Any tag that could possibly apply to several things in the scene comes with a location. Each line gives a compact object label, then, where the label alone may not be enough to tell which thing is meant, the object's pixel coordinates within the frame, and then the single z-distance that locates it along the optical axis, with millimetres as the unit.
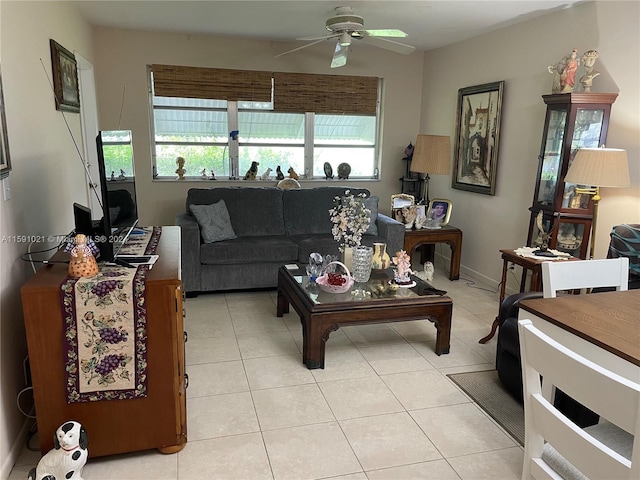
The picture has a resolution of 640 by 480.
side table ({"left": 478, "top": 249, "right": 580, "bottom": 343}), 3213
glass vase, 3250
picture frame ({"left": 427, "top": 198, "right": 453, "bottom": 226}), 4895
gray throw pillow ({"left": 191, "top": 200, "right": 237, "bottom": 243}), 4121
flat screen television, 2139
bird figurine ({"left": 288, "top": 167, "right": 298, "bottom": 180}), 5617
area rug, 2367
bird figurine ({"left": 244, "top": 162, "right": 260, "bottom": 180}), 5527
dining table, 1494
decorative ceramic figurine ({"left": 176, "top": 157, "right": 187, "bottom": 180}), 5340
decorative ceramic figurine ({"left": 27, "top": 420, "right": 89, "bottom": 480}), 1791
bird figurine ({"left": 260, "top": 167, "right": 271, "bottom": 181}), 5605
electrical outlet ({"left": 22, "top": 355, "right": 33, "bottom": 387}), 2197
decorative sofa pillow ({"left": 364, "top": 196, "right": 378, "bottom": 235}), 4648
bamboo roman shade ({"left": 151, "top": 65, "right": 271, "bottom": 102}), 5121
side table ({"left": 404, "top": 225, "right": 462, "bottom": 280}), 4648
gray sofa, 4070
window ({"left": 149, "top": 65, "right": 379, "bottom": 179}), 5266
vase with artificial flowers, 3287
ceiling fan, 3662
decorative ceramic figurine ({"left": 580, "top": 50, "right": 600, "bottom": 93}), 3252
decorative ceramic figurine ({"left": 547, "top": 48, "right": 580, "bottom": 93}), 3332
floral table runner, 1860
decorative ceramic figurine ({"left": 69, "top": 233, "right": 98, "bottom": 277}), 1944
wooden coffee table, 2848
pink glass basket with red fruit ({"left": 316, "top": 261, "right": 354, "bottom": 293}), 3037
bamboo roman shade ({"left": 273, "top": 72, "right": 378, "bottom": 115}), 5492
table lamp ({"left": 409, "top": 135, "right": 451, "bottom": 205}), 4566
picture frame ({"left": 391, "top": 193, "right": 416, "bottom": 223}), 5004
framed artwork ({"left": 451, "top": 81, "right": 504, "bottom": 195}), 4469
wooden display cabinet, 3268
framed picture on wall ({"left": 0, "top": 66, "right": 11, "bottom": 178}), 1991
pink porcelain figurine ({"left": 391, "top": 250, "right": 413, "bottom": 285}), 3201
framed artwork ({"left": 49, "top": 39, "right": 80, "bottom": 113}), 3061
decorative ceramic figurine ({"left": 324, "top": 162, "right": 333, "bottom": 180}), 5746
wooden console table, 1849
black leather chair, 2256
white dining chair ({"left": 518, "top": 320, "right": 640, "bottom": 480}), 1082
